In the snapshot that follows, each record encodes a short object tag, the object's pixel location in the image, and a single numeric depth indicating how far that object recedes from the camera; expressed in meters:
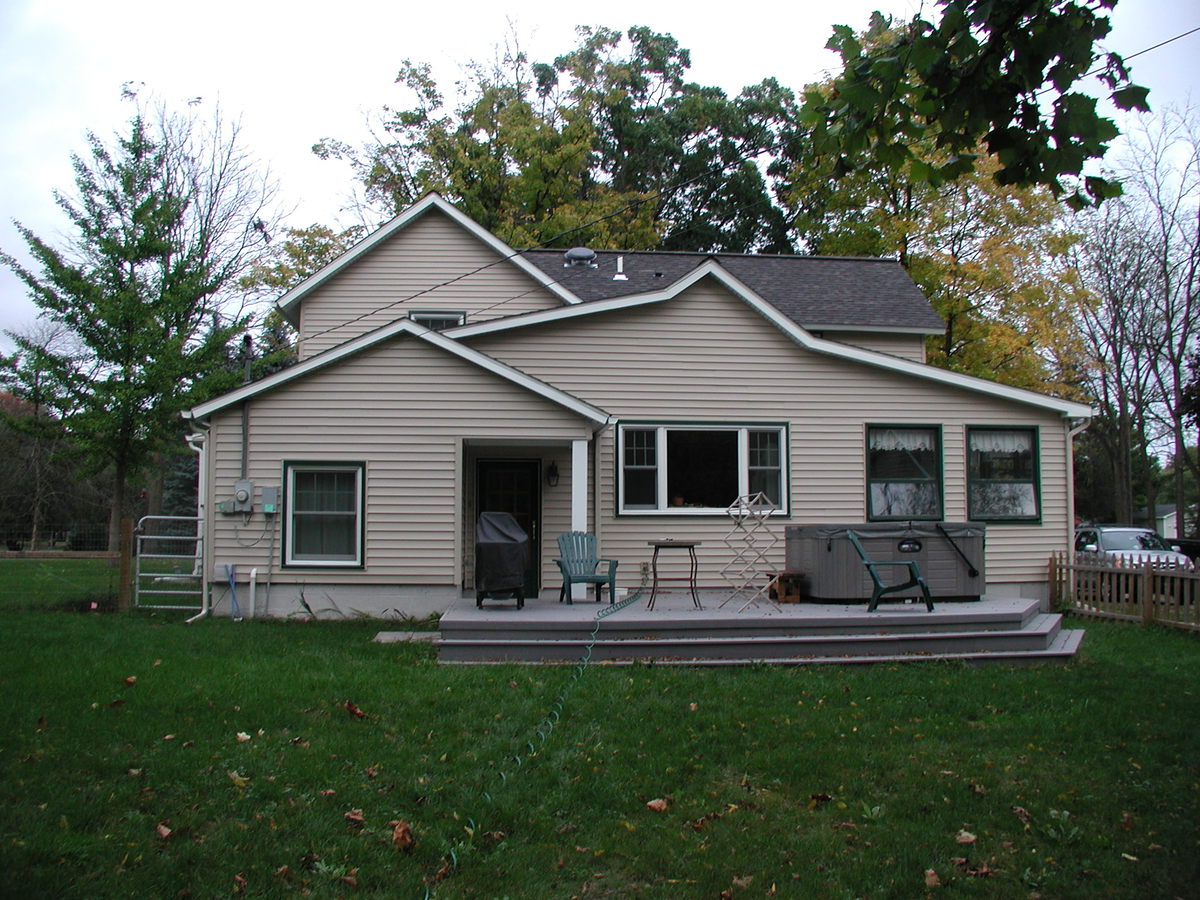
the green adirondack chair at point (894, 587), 10.99
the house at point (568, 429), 13.13
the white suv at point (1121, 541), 21.52
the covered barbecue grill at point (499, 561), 11.28
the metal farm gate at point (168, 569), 13.17
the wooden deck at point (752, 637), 10.07
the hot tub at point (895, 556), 12.34
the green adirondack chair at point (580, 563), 11.91
